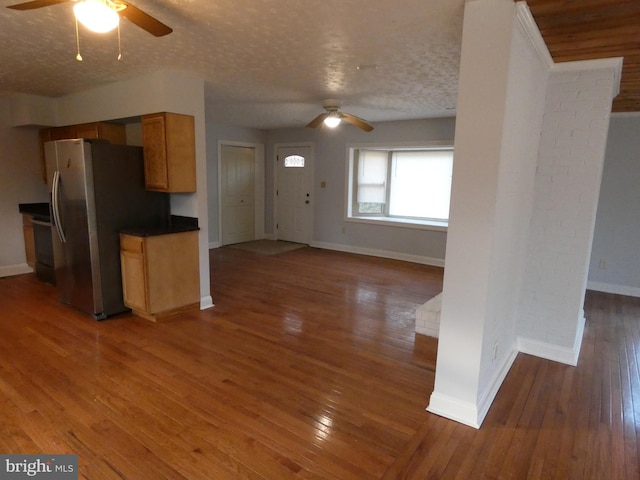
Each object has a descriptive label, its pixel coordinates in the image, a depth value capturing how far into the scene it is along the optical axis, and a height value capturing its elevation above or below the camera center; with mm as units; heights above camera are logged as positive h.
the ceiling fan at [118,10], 1685 +800
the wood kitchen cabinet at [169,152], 3564 +291
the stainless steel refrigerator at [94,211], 3500 -298
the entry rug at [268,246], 6996 -1221
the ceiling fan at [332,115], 4593 +853
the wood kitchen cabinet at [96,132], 4320 +584
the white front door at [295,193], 7531 -185
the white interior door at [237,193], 7266 -194
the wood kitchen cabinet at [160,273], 3568 -896
